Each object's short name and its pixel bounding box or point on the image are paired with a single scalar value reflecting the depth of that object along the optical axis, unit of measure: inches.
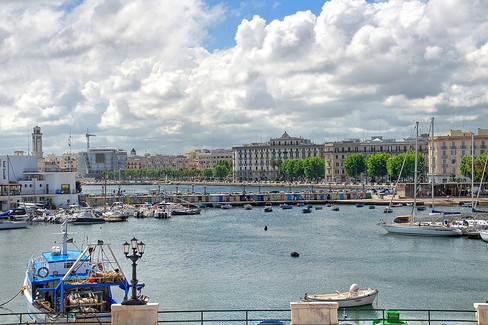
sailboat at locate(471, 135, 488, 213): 4192.4
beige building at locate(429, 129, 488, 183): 6712.6
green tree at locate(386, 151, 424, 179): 7568.9
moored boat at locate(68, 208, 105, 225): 4242.1
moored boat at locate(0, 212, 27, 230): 3917.3
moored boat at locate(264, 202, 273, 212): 5279.5
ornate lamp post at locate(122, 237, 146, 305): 982.8
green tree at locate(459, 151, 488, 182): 5787.4
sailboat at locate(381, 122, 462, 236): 3260.3
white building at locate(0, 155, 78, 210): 4992.6
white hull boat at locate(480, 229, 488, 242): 2997.5
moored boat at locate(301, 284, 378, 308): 1704.0
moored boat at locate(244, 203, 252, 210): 5575.8
